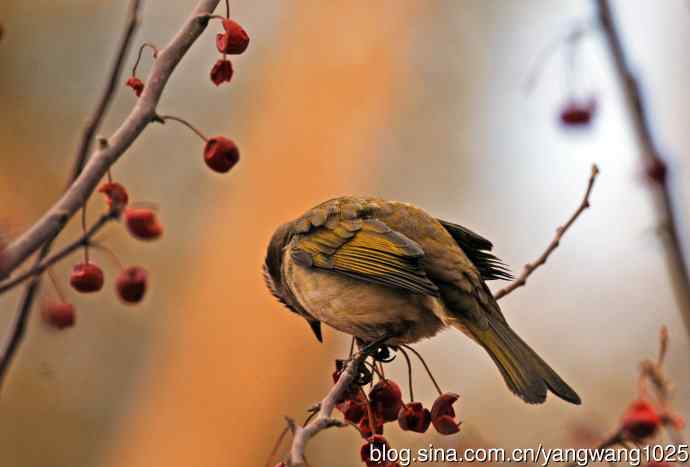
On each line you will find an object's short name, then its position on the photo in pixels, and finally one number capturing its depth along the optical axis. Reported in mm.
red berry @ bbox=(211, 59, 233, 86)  5109
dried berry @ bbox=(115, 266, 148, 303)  4570
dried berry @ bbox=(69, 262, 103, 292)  4859
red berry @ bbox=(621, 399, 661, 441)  3635
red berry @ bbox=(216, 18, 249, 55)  5027
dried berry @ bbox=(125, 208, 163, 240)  4340
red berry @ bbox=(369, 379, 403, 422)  5754
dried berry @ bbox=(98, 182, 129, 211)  4055
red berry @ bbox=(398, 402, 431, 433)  5637
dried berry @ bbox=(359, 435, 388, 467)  5133
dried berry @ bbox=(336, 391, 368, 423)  5773
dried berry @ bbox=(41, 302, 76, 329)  4945
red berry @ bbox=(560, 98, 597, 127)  7832
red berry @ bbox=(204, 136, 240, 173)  5113
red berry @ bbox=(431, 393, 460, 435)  5664
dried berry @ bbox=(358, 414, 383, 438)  5461
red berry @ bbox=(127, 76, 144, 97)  5211
